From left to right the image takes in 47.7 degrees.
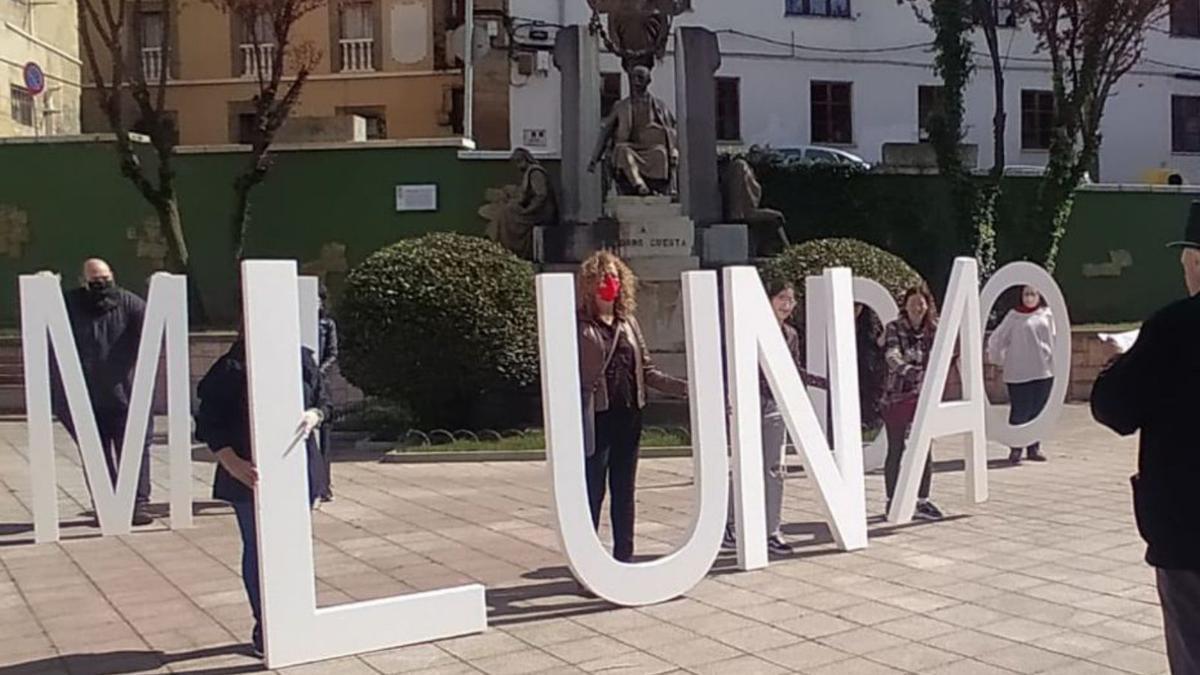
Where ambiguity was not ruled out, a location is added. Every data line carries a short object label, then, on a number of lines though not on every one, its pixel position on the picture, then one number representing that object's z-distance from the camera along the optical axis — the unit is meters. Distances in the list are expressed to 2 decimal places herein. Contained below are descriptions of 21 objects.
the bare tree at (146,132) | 19.61
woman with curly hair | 7.42
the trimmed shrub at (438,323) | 13.10
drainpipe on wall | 31.17
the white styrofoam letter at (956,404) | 9.06
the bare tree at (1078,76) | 20.41
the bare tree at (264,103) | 20.48
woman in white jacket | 13.02
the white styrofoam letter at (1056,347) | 10.78
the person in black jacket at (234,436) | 6.31
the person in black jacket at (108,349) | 9.77
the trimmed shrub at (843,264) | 14.30
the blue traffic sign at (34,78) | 25.48
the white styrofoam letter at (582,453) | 6.79
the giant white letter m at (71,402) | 9.15
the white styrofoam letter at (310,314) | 10.07
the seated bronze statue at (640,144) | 16.58
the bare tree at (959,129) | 20.36
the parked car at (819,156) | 22.57
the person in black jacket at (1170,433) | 4.09
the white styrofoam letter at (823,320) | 9.36
